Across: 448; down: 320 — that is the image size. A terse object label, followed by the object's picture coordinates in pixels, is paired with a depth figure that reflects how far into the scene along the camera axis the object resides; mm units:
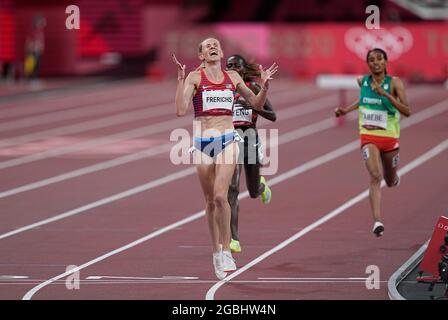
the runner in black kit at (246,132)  13086
